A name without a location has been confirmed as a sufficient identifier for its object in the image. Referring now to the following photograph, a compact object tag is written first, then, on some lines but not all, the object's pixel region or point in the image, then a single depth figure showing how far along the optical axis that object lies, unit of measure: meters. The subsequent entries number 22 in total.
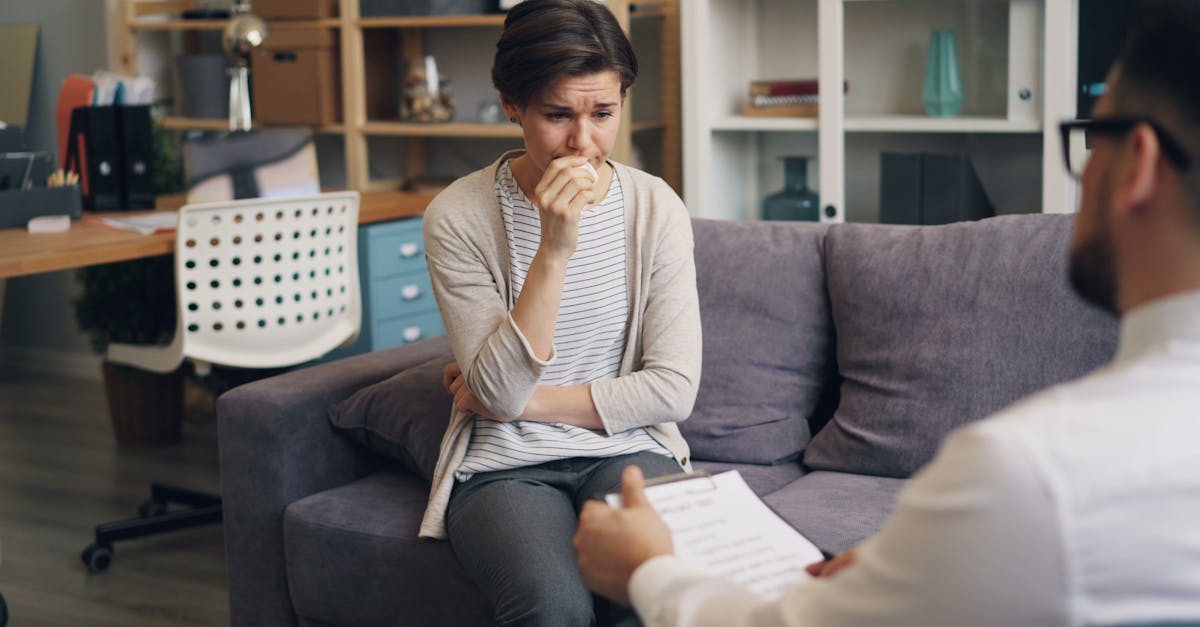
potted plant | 3.90
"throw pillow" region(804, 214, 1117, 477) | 2.03
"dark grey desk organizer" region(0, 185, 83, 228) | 3.21
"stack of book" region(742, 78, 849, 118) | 3.50
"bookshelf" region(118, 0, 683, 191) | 3.87
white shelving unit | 3.15
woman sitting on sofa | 1.79
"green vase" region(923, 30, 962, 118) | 3.35
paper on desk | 3.18
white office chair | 3.03
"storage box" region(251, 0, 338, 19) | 4.10
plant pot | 3.97
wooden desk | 2.77
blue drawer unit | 3.55
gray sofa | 2.02
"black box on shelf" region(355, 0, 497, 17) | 3.93
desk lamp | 3.79
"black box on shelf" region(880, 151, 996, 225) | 3.31
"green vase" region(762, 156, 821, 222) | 3.56
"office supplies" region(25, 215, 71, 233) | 3.18
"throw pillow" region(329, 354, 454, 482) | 2.12
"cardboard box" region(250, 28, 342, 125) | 4.12
